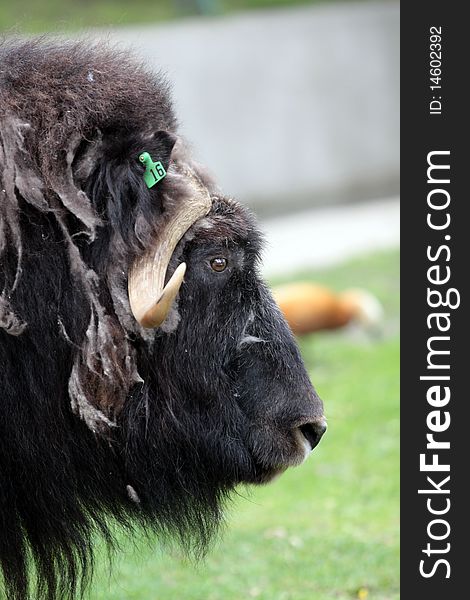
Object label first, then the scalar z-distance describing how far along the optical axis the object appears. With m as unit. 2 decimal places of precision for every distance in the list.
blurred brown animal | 13.54
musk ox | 4.96
